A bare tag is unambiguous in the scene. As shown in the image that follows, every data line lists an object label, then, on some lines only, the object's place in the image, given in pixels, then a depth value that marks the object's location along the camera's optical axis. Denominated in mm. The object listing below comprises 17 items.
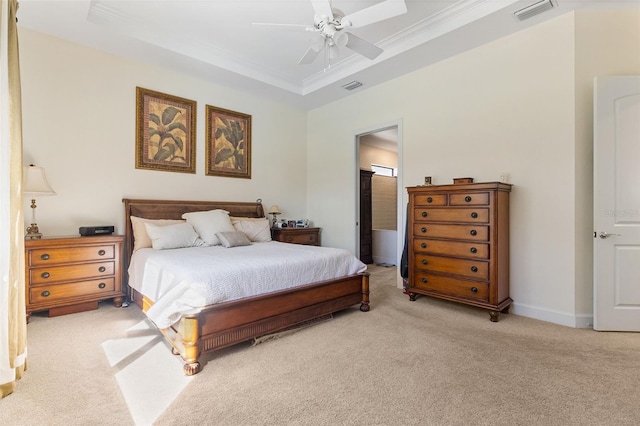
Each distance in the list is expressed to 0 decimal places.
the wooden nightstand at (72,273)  2990
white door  2762
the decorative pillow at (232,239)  3611
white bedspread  2209
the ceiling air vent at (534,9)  2848
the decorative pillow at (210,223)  3762
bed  2102
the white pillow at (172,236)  3440
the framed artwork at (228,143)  4703
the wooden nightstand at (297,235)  4984
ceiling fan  2439
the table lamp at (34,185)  3018
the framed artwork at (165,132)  4062
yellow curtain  1805
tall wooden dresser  3082
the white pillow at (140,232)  3601
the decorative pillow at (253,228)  4293
